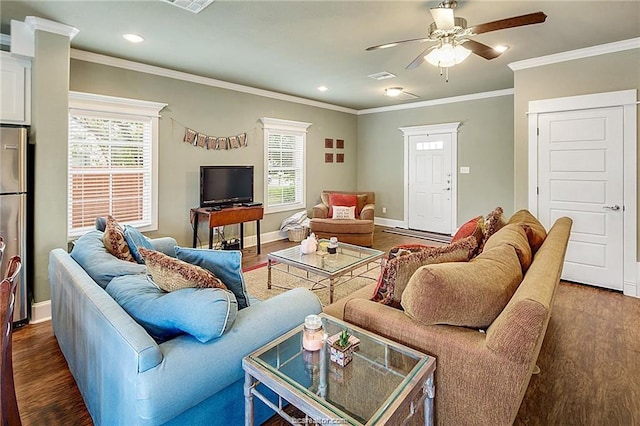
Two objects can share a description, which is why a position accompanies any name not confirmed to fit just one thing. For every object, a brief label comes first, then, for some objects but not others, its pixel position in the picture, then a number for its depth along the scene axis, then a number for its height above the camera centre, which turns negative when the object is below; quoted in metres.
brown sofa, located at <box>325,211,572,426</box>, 1.24 -0.54
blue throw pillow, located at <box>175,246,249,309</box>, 1.83 -0.29
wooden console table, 4.80 -0.09
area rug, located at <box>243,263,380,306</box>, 3.66 -0.82
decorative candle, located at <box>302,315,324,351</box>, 1.55 -0.55
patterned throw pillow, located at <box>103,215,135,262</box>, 2.44 -0.23
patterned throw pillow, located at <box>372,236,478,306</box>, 1.70 -0.27
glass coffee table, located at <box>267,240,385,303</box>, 3.23 -0.51
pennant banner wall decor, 4.98 +1.04
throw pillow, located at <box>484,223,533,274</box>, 1.96 -0.18
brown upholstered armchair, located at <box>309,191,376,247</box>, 5.61 -0.29
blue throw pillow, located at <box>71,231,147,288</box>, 2.00 -0.32
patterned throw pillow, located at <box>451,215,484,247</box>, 2.58 -0.16
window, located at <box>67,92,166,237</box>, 4.00 +0.60
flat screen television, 4.98 +0.37
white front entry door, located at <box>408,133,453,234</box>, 6.85 +0.55
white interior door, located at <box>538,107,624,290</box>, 3.77 +0.27
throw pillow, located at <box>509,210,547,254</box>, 2.40 -0.15
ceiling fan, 2.41 +1.31
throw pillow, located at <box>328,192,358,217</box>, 6.21 +0.18
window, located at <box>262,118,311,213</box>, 6.15 +0.85
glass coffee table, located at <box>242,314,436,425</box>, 1.20 -0.66
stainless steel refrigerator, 2.82 +0.09
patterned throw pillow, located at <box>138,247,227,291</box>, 1.57 -0.29
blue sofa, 1.28 -0.61
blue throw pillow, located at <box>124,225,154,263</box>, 2.55 -0.23
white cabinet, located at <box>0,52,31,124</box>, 3.03 +1.06
